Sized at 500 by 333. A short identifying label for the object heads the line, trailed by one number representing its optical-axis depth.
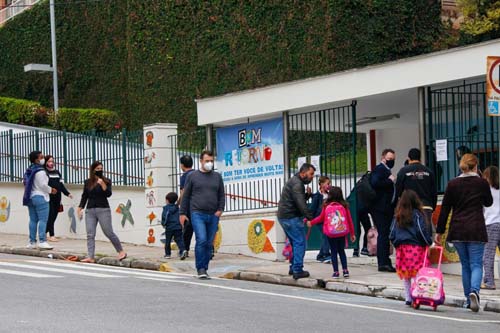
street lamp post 38.22
